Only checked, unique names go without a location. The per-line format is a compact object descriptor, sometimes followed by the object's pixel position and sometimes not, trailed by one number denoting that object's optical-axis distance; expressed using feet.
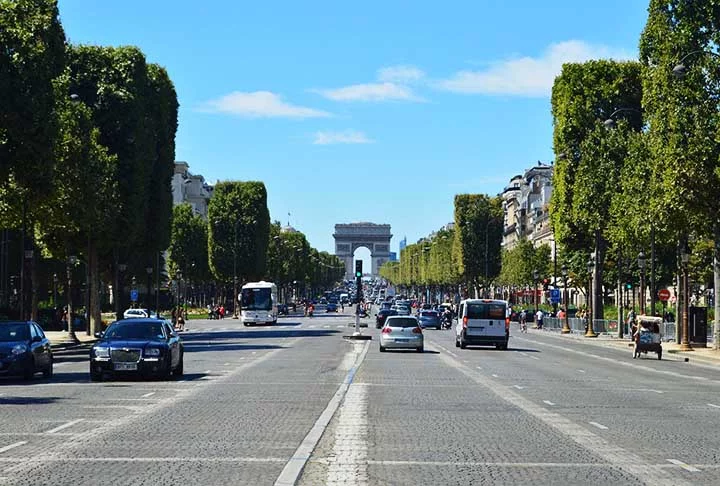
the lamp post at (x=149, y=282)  275.80
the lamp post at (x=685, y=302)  175.22
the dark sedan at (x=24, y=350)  96.63
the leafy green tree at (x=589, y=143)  217.97
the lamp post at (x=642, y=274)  220.23
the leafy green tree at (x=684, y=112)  146.10
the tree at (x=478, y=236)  460.14
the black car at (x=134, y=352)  93.71
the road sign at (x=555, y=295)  313.32
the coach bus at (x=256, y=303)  312.29
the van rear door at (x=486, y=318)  168.43
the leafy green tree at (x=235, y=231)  408.87
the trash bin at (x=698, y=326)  185.26
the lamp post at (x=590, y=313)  245.96
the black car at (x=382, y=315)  291.58
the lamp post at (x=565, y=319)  284.65
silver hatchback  159.53
